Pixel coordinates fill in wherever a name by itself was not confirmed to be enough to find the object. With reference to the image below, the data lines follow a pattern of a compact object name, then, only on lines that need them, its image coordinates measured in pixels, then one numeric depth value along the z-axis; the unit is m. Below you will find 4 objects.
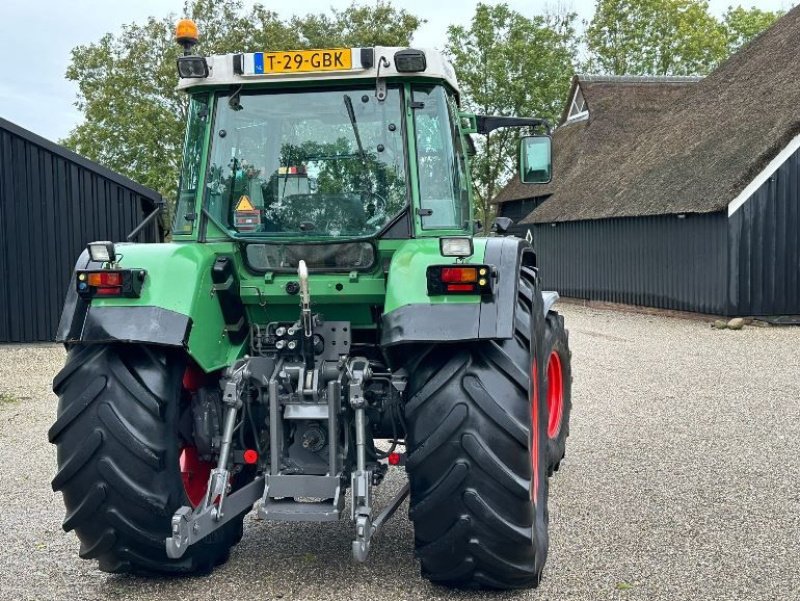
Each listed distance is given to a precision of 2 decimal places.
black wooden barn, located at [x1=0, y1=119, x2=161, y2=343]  16.19
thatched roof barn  18.33
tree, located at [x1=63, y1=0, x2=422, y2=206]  37.69
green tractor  4.00
